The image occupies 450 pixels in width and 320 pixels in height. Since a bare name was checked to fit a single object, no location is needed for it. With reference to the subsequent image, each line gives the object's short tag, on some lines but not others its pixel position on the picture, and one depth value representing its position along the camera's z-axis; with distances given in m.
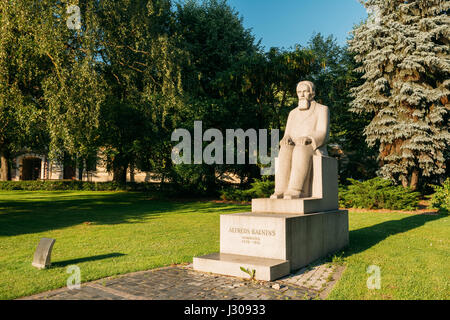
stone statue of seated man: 6.72
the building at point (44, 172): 39.78
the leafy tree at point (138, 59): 12.32
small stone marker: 5.85
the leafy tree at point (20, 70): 10.06
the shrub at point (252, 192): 18.00
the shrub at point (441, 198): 13.98
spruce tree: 17.44
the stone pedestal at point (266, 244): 5.20
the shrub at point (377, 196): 15.01
